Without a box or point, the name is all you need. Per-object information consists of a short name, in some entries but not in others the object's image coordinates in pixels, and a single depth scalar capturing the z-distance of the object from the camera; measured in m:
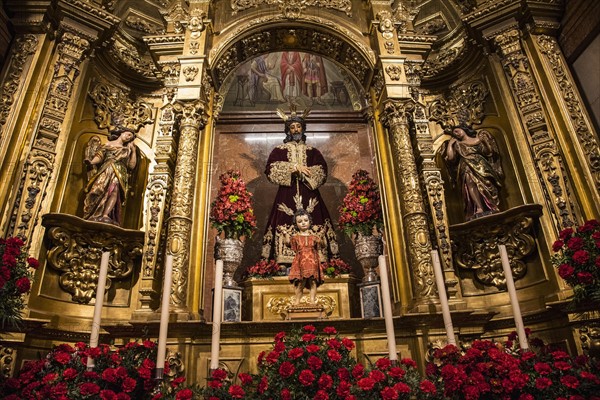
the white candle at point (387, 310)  3.63
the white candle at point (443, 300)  3.87
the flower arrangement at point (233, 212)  6.71
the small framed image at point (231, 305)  6.02
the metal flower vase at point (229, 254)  6.52
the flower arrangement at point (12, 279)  4.25
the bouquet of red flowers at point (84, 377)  3.54
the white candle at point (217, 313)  3.49
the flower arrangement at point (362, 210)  6.91
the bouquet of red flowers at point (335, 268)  6.70
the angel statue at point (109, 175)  6.45
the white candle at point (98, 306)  3.73
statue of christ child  5.93
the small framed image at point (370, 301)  6.13
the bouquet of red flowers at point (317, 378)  3.32
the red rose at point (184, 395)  3.20
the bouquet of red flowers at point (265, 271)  6.72
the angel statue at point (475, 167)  6.68
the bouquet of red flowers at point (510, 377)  3.39
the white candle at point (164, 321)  3.46
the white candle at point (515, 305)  3.72
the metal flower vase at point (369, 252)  6.58
